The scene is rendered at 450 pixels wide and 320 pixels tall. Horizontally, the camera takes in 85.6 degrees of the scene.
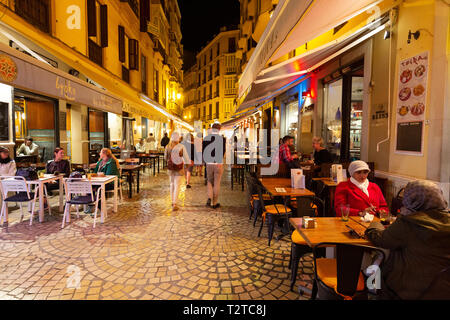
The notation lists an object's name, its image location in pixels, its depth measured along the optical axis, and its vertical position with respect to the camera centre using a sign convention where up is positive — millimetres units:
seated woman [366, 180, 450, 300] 1684 -711
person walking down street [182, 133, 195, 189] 9017 -18
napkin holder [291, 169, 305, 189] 4648 -568
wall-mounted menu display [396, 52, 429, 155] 4035 +821
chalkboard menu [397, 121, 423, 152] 4102 +251
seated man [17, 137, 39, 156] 9266 -67
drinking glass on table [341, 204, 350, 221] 2717 -691
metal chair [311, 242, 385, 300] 1921 -1041
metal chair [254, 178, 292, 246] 4098 -1103
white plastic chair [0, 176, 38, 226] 4867 -869
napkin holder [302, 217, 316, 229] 2539 -779
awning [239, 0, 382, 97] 2777 +1756
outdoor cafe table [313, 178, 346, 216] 4852 -819
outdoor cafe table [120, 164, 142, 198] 7102 -611
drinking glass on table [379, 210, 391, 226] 2550 -734
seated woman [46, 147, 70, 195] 6074 -442
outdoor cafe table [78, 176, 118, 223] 5077 -740
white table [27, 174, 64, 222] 5047 -802
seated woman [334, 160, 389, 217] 3131 -570
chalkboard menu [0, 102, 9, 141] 6723 +703
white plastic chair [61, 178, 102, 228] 4762 -817
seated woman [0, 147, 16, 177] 5480 -406
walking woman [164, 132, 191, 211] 5844 -326
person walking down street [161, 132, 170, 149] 15612 +481
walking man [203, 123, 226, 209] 6277 -494
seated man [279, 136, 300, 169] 6002 -197
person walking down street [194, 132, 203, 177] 10672 -412
